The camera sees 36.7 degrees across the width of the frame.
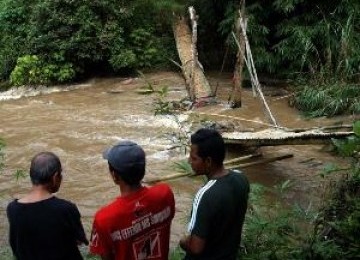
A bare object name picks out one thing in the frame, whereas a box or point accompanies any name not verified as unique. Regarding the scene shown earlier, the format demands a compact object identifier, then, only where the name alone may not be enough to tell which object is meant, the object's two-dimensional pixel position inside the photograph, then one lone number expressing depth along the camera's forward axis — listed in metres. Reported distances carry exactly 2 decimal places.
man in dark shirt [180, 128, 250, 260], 2.69
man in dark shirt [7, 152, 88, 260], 2.75
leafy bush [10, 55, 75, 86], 14.85
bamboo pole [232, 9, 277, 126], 9.15
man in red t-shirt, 2.57
